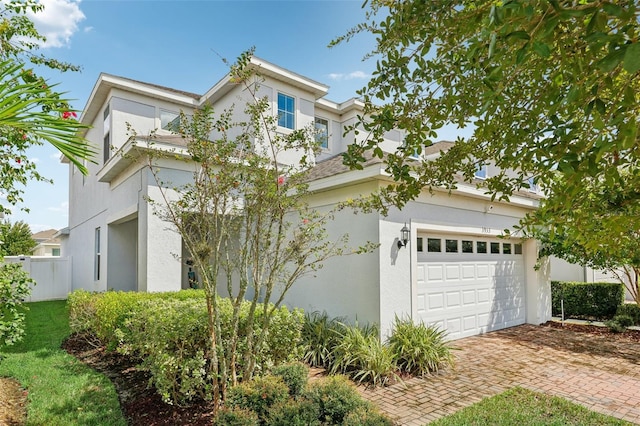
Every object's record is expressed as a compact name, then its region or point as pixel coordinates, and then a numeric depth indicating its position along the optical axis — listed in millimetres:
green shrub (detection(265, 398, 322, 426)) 3439
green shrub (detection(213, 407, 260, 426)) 3502
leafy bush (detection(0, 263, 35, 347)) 4738
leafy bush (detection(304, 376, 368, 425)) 3570
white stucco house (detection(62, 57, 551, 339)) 8133
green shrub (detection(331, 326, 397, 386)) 6559
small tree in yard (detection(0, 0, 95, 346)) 2531
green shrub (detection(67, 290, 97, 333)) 8406
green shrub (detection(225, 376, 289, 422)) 3799
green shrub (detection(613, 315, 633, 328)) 10969
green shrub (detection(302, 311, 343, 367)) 7402
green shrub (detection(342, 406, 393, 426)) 3287
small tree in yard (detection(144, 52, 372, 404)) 4730
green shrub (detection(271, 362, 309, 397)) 4250
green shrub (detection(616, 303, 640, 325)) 11508
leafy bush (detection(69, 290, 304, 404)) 4949
